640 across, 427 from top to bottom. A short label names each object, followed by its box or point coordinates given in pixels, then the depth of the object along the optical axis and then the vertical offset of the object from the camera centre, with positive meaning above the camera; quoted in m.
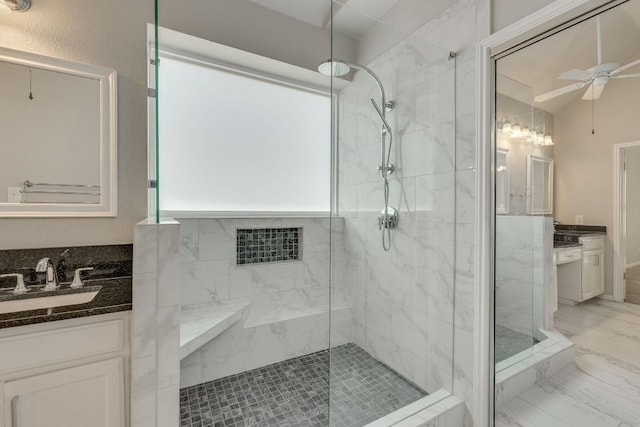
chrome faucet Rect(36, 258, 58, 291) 1.45 -0.30
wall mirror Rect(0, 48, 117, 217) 1.47 +0.42
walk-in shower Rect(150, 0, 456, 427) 1.76 -0.01
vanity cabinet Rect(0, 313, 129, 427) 1.08 -0.67
